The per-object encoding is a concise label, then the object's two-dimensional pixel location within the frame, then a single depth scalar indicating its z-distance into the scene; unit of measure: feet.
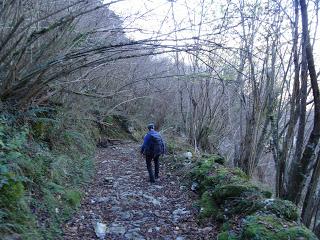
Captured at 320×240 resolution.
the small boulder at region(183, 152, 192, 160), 35.15
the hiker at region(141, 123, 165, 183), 29.53
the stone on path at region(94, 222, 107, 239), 17.26
